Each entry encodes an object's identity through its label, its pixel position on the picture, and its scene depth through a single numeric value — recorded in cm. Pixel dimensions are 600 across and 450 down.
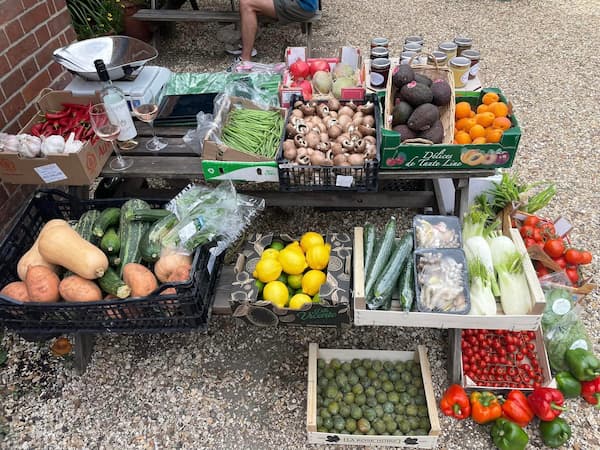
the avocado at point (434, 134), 257
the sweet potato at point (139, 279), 229
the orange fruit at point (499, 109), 262
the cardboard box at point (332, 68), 310
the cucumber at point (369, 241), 256
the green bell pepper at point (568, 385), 254
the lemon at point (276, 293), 240
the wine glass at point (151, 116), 271
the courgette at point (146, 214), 264
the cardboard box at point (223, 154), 255
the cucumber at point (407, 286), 229
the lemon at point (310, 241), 261
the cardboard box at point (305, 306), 237
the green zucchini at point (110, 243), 250
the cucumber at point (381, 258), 241
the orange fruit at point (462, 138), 261
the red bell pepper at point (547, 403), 237
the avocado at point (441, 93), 270
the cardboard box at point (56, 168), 252
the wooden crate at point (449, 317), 219
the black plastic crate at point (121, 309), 225
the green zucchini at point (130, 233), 251
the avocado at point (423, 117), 256
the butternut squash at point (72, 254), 230
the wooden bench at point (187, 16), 607
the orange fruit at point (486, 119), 261
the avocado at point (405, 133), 259
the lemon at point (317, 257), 252
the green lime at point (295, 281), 253
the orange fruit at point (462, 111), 279
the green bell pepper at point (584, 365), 252
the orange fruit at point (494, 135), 245
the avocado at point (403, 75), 273
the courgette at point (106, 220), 255
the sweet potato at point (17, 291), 235
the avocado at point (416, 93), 263
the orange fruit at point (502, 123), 252
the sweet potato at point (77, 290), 228
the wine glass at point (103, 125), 255
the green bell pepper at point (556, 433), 235
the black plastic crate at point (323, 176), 248
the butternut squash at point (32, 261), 243
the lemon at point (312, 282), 247
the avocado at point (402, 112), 266
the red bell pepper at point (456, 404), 249
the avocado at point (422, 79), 278
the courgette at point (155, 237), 247
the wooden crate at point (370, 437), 232
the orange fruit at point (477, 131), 257
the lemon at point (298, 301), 239
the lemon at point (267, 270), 246
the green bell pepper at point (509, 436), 229
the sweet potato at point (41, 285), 228
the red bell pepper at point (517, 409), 241
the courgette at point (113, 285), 229
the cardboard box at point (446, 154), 238
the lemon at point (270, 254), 257
